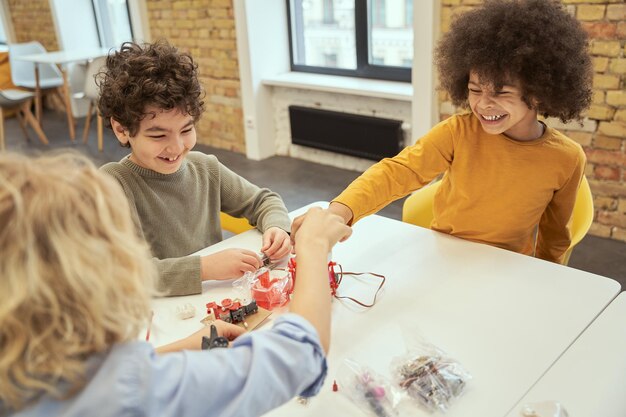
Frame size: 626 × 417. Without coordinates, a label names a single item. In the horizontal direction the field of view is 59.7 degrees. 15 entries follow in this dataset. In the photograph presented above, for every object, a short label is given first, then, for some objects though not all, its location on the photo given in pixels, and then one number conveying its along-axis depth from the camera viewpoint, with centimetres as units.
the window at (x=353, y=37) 391
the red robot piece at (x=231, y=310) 117
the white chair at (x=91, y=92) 474
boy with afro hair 147
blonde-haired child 56
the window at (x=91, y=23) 622
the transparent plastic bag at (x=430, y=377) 93
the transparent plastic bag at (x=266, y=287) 125
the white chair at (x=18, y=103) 532
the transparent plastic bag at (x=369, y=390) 92
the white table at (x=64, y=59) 520
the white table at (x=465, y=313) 97
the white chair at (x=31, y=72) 591
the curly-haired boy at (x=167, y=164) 146
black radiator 388
